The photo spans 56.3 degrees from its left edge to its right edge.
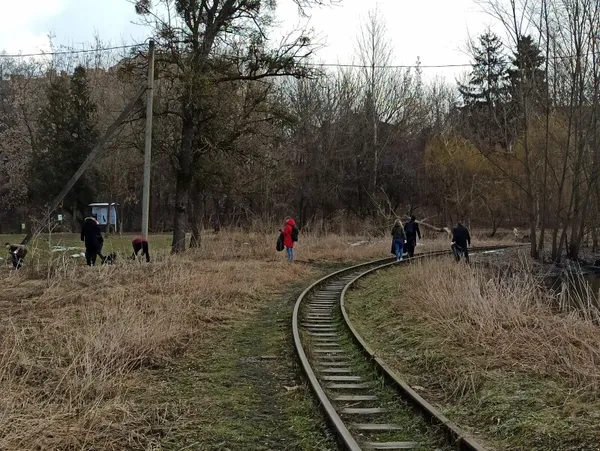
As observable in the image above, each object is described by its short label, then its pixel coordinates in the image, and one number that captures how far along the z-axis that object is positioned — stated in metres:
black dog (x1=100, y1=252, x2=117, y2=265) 16.20
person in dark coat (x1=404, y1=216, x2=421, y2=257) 23.81
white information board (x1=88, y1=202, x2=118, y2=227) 50.28
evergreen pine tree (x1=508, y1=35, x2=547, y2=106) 26.52
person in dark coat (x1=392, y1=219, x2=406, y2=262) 22.88
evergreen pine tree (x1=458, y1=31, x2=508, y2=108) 35.47
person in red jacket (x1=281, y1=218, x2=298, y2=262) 21.16
